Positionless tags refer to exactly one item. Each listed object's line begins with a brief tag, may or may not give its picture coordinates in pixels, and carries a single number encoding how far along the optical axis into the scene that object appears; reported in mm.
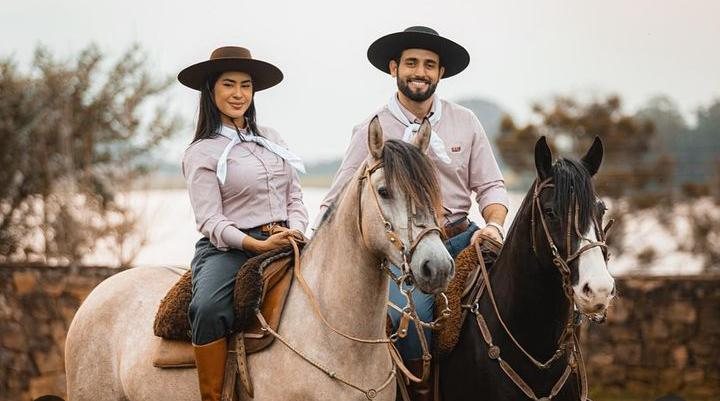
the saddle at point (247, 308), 10562
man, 12492
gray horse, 9227
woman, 10617
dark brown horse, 10227
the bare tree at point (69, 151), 26656
